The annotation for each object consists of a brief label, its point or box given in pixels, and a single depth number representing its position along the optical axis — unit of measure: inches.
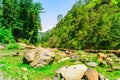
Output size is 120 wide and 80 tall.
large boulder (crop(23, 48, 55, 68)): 162.0
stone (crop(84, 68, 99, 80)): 136.0
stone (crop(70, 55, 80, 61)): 172.9
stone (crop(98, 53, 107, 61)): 170.2
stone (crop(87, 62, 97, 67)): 161.9
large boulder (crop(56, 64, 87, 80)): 141.0
